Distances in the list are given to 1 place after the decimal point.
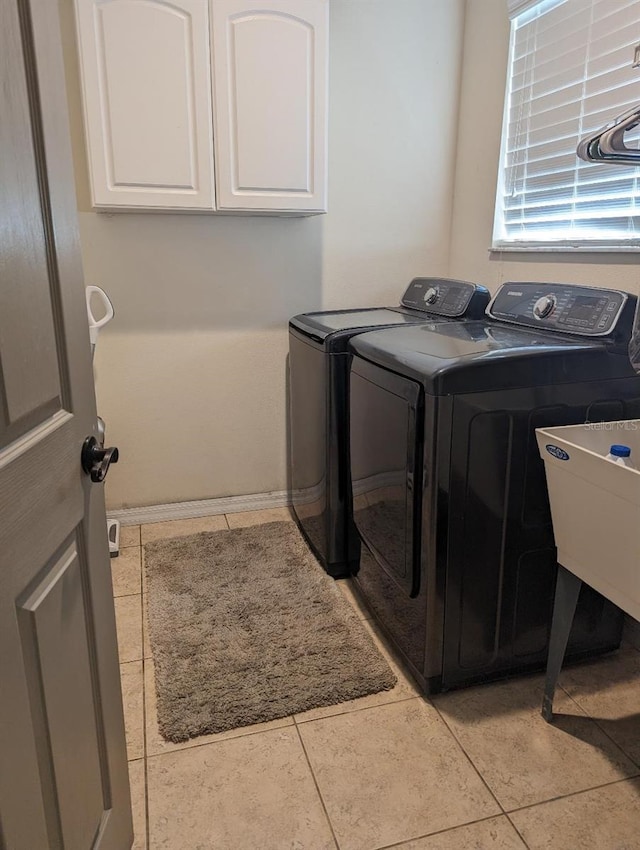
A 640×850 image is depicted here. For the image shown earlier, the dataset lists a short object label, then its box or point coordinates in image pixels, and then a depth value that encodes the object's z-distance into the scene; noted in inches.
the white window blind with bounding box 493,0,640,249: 72.6
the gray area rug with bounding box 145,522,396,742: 66.9
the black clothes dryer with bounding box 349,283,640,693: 60.1
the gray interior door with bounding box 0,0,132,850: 29.5
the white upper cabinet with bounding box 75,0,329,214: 81.4
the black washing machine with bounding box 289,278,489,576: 85.3
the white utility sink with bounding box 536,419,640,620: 49.9
